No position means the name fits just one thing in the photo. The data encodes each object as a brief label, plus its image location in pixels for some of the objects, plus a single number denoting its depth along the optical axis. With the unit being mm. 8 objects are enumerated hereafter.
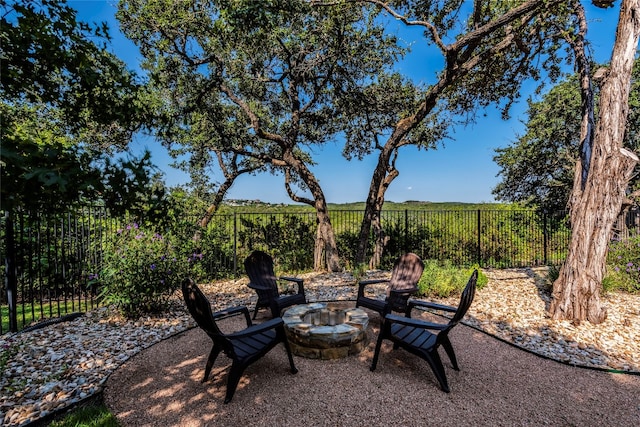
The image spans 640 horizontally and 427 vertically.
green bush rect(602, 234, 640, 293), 6039
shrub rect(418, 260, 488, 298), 5875
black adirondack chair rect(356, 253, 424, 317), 4320
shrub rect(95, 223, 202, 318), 4656
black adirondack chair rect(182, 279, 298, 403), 2715
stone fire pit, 3361
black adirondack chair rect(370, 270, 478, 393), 2883
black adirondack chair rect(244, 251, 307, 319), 4484
